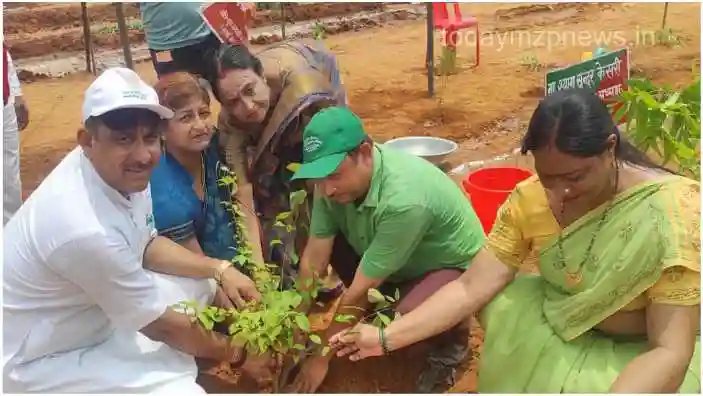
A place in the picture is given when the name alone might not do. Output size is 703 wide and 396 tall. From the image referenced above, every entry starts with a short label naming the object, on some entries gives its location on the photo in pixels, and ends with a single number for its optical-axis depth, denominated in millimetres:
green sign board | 3475
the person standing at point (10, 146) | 3475
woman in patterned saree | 2742
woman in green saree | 1865
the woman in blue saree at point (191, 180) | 2549
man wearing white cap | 1937
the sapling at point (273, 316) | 2170
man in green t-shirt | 2346
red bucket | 3428
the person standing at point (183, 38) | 3082
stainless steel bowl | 4305
